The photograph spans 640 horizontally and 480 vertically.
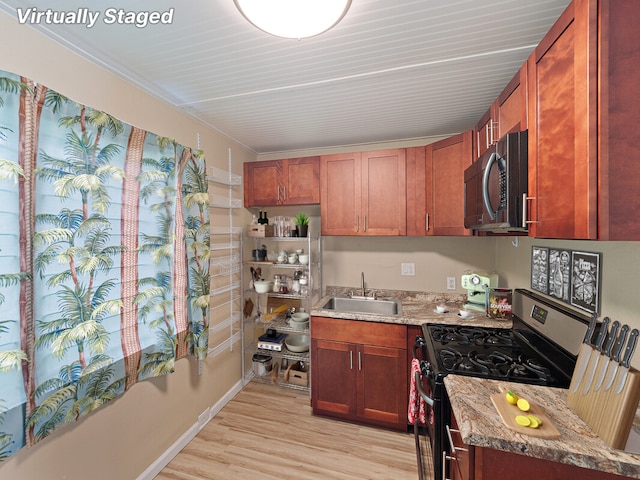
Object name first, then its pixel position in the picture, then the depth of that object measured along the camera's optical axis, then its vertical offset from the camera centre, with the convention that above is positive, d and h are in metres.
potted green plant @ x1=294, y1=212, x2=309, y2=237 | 2.67 +0.11
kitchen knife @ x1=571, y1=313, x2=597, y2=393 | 1.00 -0.47
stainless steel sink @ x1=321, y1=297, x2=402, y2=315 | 2.58 -0.67
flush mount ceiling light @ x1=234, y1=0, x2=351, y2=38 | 0.97 +0.82
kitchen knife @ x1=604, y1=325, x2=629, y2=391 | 0.85 -0.40
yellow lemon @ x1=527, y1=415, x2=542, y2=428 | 0.88 -0.61
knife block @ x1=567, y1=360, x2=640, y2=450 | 0.78 -0.53
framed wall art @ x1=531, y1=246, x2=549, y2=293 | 1.64 -0.21
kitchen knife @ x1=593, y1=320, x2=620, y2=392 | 0.89 -0.41
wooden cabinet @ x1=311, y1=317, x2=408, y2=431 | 2.10 -1.08
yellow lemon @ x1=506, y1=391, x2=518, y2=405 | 1.00 -0.60
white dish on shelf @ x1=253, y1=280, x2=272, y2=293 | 2.71 -0.48
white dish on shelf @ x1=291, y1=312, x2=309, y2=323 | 2.66 -0.79
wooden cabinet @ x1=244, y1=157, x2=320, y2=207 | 2.63 +0.54
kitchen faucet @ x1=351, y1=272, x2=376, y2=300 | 2.69 -0.58
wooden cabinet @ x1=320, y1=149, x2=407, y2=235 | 2.40 +0.39
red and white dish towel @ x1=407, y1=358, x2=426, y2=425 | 1.74 -1.06
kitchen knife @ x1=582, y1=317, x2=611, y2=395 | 0.94 -0.43
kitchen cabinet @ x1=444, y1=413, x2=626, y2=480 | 0.81 -0.72
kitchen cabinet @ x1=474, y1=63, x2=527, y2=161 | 1.23 +0.64
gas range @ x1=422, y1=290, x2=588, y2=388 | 1.28 -0.65
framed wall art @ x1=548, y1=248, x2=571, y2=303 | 1.44 -0.22
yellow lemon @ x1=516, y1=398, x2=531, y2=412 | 0.96 -0.60
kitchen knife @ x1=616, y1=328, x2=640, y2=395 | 0.80 -0.38
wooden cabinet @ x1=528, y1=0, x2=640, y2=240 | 0.77 +0.33
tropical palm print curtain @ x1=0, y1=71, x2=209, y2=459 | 1.08 -0.10
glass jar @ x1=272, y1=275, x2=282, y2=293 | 2.79 -0.48
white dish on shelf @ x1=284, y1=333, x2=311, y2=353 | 2.66 -1.07
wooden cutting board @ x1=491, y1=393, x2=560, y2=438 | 0.85 -0.62
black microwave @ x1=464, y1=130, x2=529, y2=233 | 1.14 +0.22
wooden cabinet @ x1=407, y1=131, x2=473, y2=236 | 2.09 +0.41
